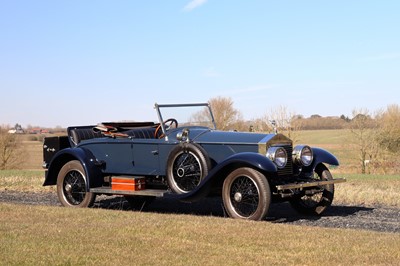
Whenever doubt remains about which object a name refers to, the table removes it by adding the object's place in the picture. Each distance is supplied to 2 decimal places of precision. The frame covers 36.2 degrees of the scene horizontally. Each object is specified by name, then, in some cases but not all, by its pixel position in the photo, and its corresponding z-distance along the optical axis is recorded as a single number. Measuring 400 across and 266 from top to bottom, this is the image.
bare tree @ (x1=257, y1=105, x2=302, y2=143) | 34.56
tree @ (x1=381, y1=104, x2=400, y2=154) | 37.72
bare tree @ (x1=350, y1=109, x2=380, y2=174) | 36.81
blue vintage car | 8.69
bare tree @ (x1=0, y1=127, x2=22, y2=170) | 44.97
